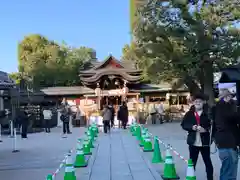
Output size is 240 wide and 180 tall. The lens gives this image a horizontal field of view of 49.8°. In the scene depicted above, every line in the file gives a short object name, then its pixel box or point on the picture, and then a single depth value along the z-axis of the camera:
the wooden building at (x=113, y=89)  23.13
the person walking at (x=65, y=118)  12.88
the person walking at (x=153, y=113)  18.13
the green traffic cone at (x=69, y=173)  4.51
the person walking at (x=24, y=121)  12.38
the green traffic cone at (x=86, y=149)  7.64
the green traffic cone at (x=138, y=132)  10.39
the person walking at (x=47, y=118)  15.10
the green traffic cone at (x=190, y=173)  3.60
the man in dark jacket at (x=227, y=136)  3.64
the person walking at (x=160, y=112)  18.44
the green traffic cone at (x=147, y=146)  7.80
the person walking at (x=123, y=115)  14.61
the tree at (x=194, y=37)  13.27
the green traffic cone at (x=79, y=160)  6.19
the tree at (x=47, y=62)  28.40
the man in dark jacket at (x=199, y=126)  4.24
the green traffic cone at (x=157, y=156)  6.39
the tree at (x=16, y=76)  29.69
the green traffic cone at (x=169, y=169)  4.95
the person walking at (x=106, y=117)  12.92
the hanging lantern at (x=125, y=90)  22.65
